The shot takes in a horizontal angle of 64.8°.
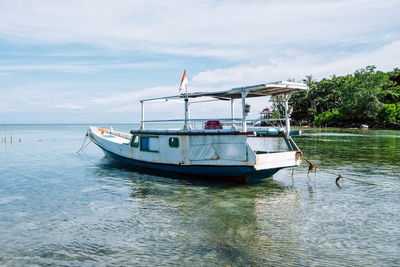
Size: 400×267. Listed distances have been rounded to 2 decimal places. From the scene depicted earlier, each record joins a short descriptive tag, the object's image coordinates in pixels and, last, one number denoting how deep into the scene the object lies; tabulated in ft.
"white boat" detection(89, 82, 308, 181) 44.60
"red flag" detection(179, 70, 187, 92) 51.33
